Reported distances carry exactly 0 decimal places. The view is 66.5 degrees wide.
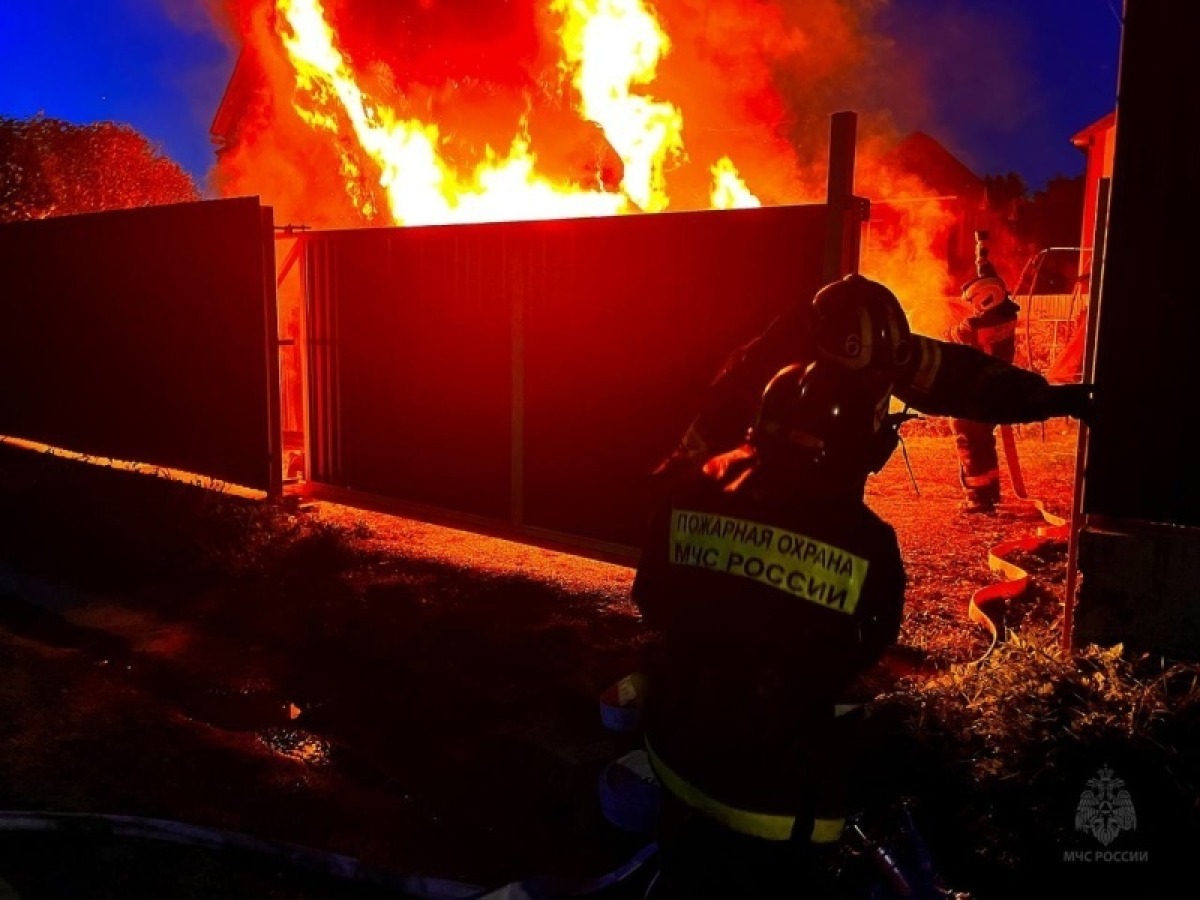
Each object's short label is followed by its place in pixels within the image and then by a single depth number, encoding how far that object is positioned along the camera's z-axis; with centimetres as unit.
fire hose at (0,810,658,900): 285
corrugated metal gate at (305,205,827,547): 484
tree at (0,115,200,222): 1744
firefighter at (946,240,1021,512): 761
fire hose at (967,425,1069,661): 488
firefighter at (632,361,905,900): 186
